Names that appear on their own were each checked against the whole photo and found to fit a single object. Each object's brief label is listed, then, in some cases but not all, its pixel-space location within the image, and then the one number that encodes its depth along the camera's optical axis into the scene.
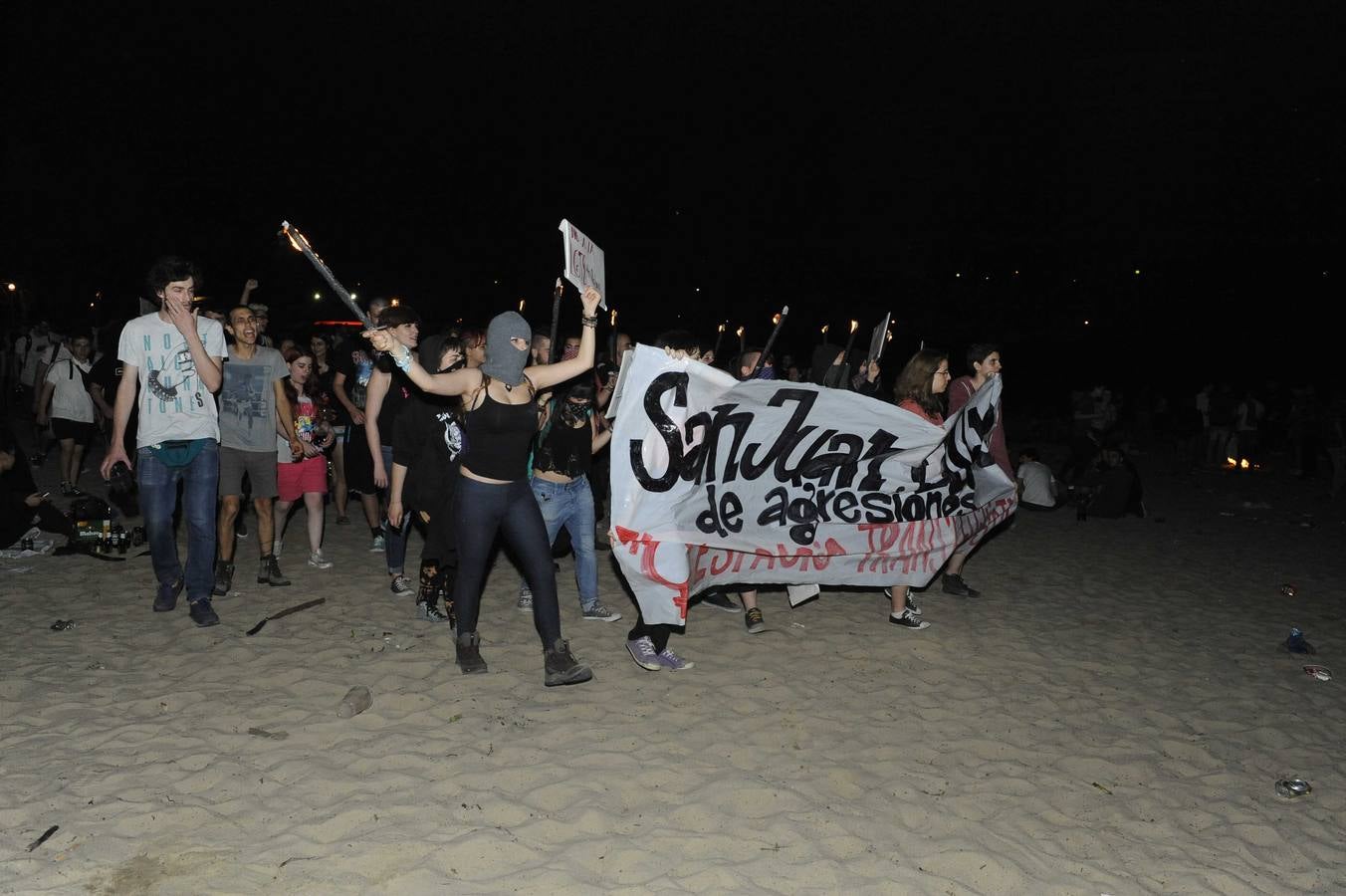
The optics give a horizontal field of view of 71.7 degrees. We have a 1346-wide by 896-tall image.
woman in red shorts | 7.11
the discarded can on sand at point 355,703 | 4.73
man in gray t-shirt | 6.34
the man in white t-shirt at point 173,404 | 5.48
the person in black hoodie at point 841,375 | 7.71
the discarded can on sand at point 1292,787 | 4.43
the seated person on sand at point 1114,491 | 11.88
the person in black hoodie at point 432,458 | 5.68
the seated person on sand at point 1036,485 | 11.50
